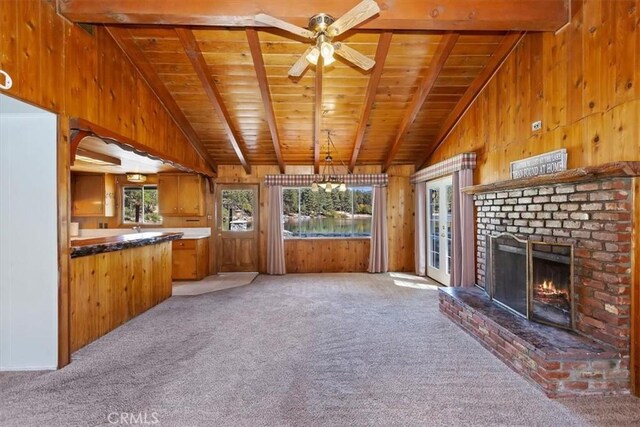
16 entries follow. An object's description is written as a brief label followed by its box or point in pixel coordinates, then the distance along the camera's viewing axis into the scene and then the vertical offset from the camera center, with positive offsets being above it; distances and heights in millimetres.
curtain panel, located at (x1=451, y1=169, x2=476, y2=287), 4387 -293
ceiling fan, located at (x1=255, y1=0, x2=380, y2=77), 2078 +1316
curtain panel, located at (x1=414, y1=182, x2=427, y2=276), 6348 -318
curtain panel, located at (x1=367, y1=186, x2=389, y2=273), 6629 -493
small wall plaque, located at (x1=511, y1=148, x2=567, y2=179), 2867 +481
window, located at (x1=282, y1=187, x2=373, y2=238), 7020 +41
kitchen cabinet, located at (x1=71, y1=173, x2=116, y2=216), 6251 +445
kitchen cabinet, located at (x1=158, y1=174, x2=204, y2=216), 6207 +428
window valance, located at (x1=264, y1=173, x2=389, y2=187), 6614 +751
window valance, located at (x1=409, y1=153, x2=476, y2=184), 4461 +742
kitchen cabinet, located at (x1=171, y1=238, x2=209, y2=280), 6078 -830
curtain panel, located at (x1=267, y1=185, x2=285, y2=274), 6594 -456
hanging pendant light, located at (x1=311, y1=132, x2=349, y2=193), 5223 +829
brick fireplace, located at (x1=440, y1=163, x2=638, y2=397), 2217 -628
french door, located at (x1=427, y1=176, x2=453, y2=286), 5488 -272
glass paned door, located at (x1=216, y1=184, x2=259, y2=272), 6879 -252
